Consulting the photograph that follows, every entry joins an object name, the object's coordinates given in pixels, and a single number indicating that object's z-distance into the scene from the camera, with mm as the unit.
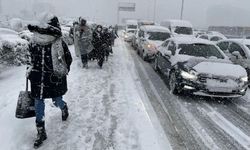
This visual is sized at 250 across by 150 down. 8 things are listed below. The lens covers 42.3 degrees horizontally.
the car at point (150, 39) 16094
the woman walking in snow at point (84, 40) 12422
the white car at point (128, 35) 32287
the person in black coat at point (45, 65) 4895
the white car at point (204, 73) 8227
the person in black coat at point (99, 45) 12828
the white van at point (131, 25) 38400
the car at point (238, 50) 11586
